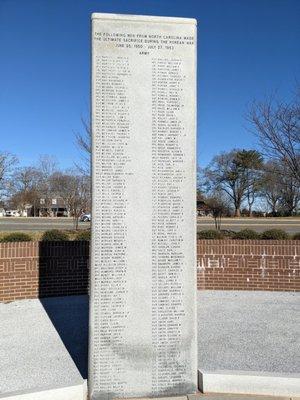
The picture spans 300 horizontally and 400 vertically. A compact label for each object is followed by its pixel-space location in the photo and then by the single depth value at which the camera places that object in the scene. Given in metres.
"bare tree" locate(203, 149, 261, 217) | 65.31
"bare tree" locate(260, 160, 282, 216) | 68.41
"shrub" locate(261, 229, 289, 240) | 12.58
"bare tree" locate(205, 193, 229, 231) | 29.08
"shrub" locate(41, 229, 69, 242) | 12.47
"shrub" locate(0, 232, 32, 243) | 11.45
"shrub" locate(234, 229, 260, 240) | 12.57
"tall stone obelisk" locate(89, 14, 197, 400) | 4.11
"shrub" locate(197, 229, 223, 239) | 12.10
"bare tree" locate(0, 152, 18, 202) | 39.54
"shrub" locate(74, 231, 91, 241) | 12.85
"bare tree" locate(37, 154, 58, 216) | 68.69
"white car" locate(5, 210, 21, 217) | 77.75
